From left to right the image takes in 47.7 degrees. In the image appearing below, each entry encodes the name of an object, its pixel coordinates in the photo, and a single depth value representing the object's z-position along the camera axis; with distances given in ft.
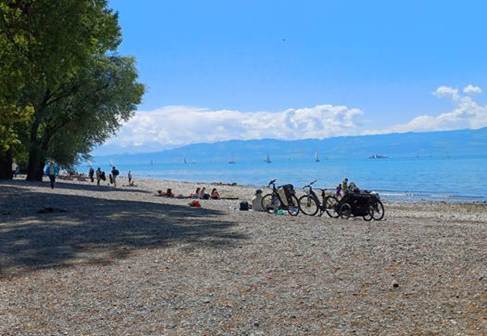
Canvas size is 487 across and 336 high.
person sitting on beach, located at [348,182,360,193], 67.31
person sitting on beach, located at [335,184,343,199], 92.26
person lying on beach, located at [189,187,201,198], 112.56
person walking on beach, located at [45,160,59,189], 105.40
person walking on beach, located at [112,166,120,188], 167.72
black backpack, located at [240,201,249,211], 73.72
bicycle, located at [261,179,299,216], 68.85
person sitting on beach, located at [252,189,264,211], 71.23
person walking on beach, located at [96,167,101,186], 171.50
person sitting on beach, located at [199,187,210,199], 111.96
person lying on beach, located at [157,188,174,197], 114.71
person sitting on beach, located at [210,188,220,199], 115.40
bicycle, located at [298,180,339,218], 70.13
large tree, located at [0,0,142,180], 65.82
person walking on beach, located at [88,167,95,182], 198.46
